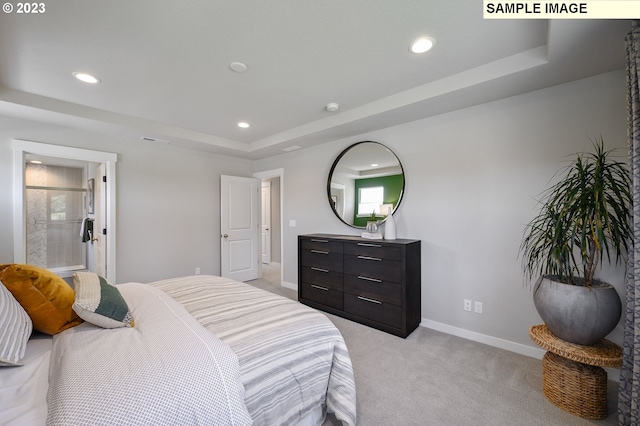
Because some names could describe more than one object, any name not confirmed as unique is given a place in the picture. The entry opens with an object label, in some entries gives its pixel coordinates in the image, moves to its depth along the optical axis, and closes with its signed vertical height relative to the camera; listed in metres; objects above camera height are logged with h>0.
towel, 4.46 -0.25
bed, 0.86 -0.63
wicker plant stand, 1.56 -1.05
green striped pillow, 1.26 -0.47
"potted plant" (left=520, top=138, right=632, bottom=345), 1.58 -0.33
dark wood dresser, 2.69 -0.78
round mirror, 3.18 +0.41
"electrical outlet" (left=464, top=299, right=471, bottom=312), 2.64 -0.95
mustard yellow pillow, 1.27 -0.42
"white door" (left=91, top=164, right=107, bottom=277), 3.49 -0.10
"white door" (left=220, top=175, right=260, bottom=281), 4.60 -0.24
